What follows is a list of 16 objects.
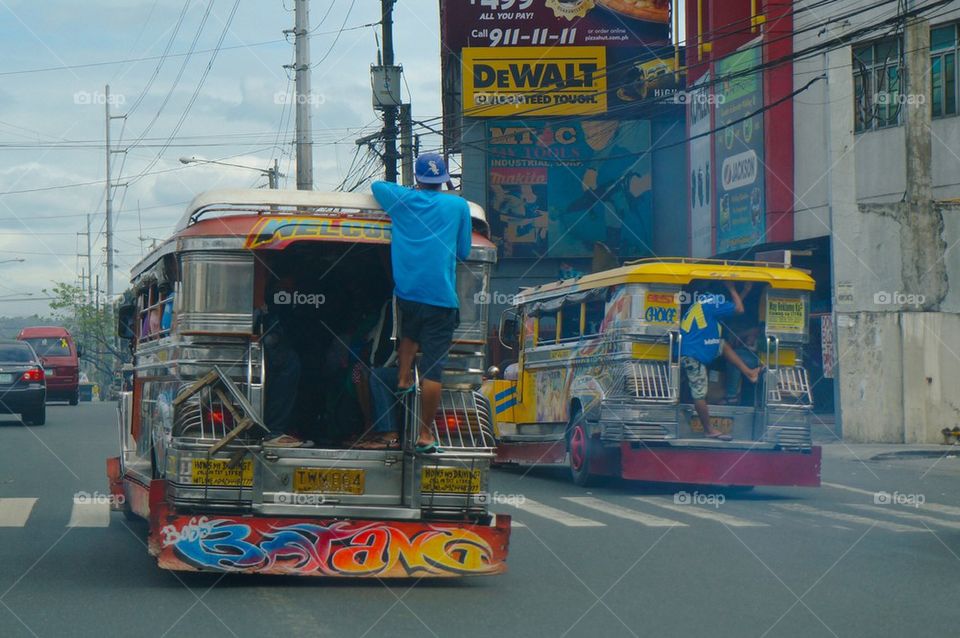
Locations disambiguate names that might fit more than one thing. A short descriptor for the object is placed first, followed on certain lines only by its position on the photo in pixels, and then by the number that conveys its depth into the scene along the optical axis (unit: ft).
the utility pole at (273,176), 146.52
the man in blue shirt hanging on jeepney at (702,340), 48.11
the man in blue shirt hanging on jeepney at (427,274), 27.22
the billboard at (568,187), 131.13
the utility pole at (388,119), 90.17
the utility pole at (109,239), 222.69
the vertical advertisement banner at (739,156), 92.38
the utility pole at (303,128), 77.82
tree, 286.66
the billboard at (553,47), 127.75
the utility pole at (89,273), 374.10
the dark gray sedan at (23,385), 82.97
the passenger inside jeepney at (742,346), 49.57
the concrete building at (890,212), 71.51
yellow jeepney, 47.78
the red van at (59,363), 118.21
